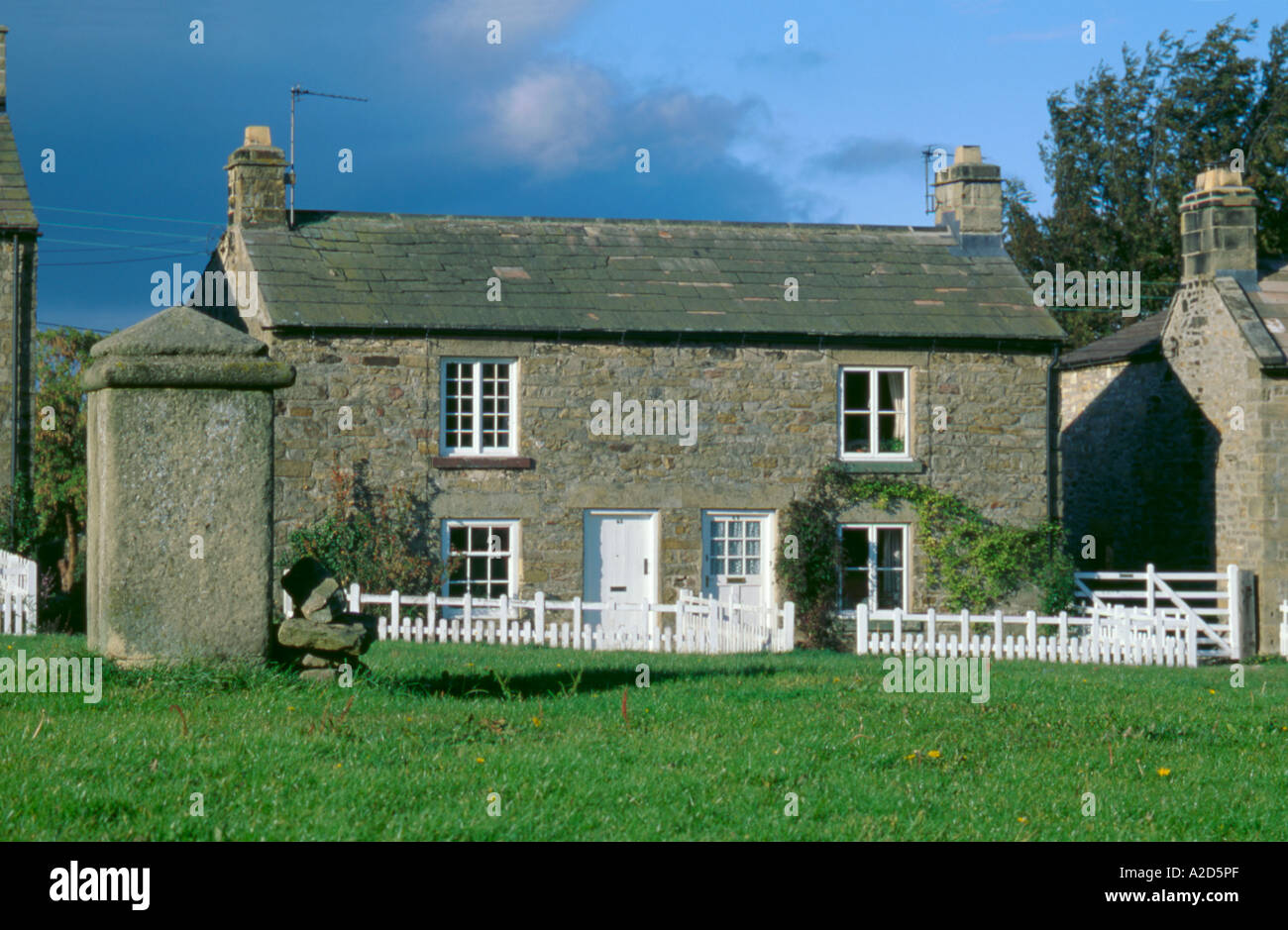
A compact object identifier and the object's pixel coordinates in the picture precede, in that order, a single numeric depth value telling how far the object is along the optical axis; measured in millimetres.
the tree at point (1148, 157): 39812
